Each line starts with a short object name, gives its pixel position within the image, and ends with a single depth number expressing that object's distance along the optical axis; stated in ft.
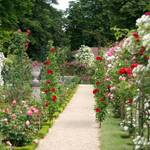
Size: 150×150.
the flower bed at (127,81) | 19.72
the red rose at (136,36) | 20.26
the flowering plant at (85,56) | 164.35
